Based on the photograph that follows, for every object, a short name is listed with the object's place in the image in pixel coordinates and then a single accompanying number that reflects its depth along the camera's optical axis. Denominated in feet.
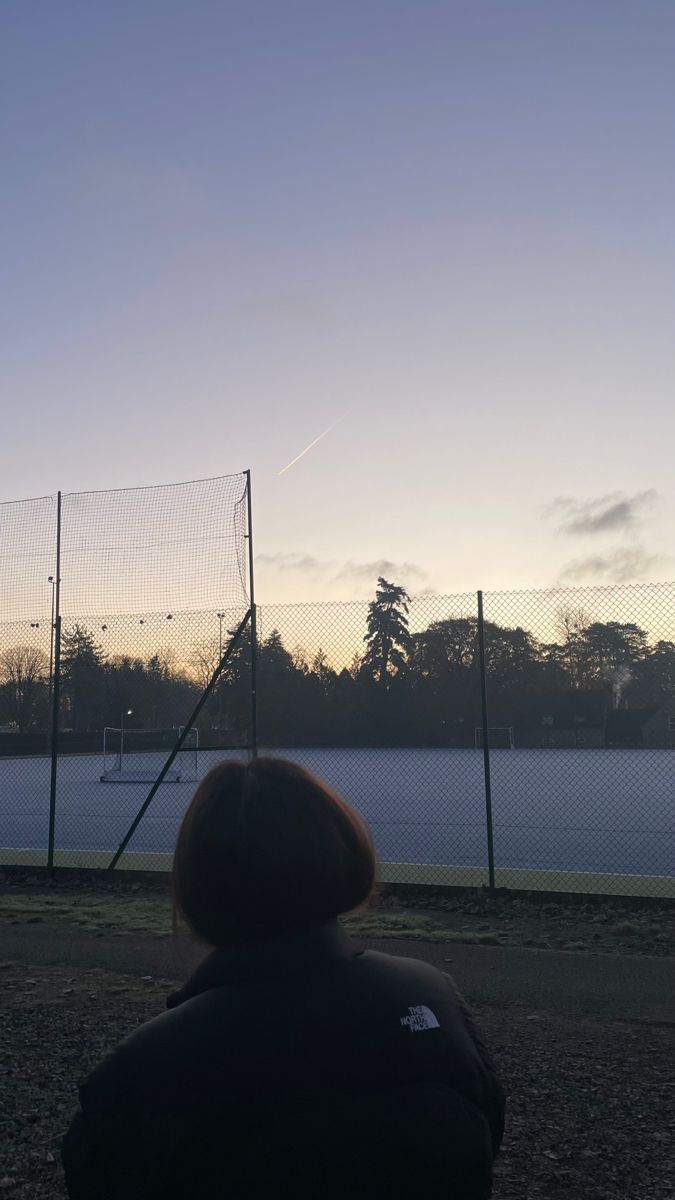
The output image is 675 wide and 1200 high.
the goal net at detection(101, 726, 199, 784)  61.53
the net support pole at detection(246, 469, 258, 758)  31.68
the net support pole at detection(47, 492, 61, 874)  35.24
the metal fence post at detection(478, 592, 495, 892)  28.30
